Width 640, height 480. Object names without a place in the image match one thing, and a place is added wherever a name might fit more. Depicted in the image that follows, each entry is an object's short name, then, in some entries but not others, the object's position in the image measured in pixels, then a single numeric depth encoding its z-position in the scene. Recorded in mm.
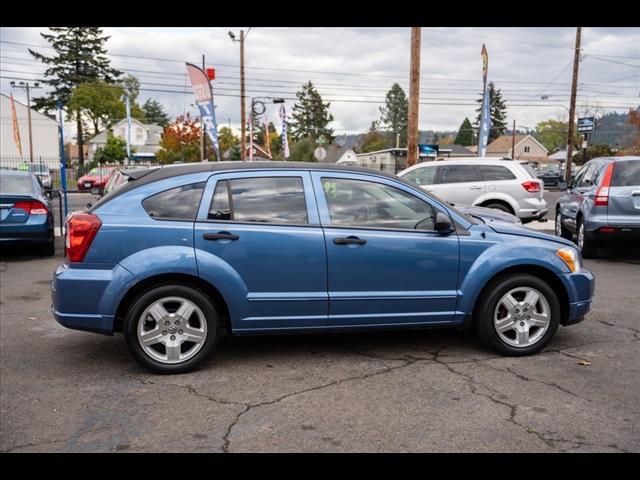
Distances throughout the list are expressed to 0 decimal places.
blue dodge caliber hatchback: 4461
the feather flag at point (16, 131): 46312
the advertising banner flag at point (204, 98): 22625
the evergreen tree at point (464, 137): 114375
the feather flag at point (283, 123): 39312
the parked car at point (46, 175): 28953
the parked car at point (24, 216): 9945
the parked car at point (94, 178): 30481
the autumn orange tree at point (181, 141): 60750
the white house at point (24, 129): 68500
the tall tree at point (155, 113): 134750
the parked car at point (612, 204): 9172
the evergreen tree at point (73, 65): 62312
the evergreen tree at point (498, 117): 104588
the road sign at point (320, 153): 28806
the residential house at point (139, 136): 86438
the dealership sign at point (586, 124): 33516
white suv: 12062
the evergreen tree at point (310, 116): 105812
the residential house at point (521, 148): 99812
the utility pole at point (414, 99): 15352
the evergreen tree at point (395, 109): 114081
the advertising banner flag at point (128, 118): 45297
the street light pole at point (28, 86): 58125
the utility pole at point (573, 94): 30828
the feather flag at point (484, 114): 20828
